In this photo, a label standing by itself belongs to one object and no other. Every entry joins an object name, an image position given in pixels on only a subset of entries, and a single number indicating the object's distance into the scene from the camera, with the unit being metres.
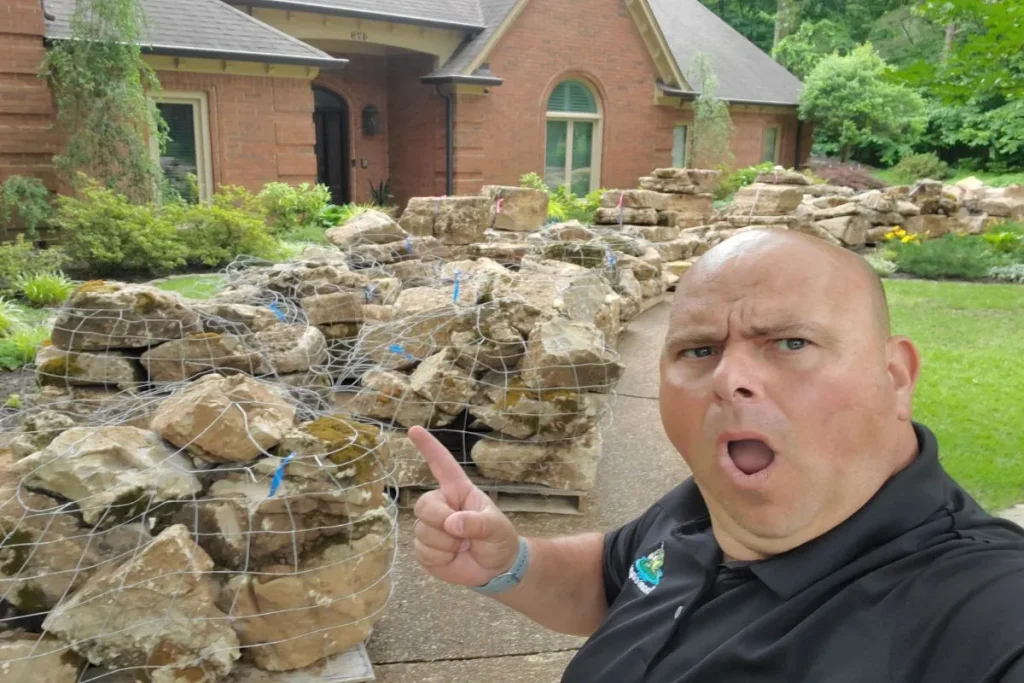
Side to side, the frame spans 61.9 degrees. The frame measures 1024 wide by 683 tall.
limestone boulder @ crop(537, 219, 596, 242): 9.80
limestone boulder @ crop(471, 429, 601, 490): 4.71
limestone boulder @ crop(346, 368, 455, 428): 4.79
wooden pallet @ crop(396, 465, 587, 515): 4.72
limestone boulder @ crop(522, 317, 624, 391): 4.79
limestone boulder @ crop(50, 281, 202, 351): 4.60
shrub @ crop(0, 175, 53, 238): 11.34
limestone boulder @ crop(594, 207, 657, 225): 12.91
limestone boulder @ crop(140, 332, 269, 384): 4.72
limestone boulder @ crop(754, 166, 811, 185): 17.02
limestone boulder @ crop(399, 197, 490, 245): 9.20
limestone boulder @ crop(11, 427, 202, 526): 2.86
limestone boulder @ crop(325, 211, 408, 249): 8.41
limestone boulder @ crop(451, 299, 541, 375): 4.95
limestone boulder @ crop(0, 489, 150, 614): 2.78
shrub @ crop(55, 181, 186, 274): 10.23
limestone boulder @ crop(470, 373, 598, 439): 4.73
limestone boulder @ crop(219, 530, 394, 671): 2.94
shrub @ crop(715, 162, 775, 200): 22.23
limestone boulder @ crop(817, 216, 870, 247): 15.99
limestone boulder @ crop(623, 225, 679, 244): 12.57
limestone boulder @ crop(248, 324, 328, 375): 5.08
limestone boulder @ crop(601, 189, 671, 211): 13.04
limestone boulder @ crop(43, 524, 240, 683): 2.71
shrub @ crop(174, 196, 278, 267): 10.86
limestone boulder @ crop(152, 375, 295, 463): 3.13
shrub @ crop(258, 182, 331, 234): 13.57
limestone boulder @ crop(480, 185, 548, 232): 10.21
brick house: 13.66
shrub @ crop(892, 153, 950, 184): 28.09
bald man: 1.23
